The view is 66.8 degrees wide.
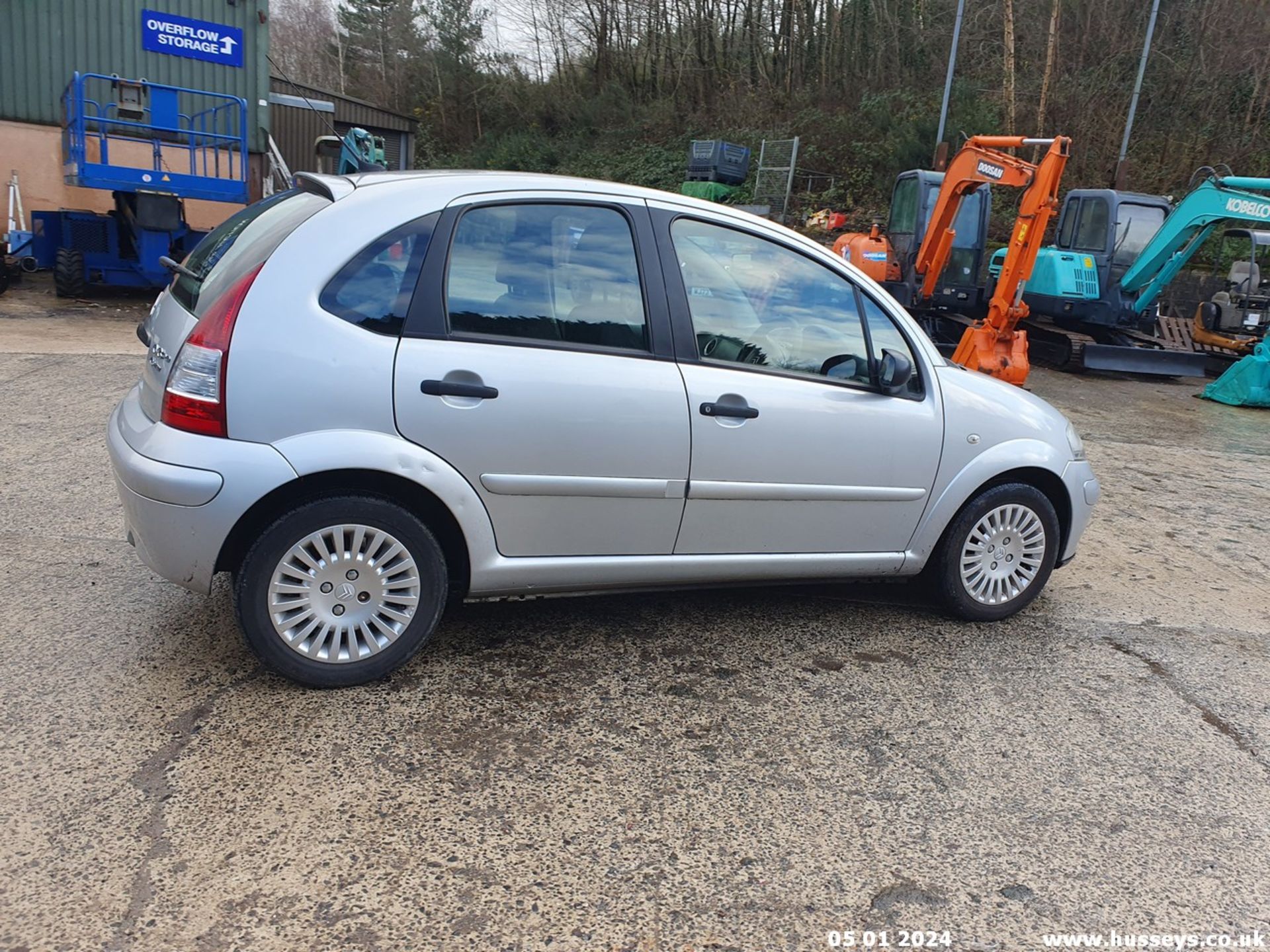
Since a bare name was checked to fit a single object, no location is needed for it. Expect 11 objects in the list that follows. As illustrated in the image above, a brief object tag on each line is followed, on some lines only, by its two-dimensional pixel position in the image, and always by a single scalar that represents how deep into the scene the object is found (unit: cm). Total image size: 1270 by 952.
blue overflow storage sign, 1480
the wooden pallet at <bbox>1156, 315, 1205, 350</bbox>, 1491
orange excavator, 1149
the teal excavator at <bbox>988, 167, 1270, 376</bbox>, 1302
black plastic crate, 2522
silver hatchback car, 310
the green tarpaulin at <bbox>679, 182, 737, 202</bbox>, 2456
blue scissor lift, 1221
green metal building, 1404
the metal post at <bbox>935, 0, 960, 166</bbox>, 2069
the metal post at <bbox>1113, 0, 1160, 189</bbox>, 1995
